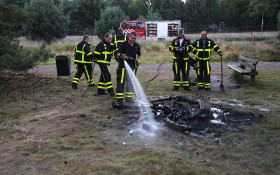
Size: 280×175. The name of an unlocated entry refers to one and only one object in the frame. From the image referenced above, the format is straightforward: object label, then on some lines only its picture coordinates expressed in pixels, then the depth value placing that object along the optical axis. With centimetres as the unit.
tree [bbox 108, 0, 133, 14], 4861
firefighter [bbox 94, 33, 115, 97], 795
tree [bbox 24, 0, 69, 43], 2703
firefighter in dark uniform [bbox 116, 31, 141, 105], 692
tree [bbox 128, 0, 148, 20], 4740
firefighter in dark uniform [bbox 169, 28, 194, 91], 856
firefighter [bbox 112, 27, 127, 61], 827
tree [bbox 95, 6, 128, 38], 3219
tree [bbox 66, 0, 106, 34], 4294
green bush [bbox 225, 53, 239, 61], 1469
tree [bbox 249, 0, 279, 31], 3671
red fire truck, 2984
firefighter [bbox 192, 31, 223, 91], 861
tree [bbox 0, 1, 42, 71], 904
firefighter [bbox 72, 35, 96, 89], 878
